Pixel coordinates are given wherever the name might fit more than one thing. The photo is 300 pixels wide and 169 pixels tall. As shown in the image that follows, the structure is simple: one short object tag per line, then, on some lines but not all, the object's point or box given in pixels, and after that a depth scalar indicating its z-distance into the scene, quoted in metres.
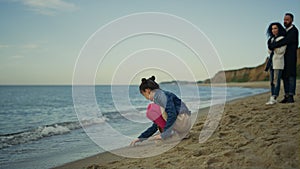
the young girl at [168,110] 4.12
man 6.41
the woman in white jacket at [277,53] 6.49
